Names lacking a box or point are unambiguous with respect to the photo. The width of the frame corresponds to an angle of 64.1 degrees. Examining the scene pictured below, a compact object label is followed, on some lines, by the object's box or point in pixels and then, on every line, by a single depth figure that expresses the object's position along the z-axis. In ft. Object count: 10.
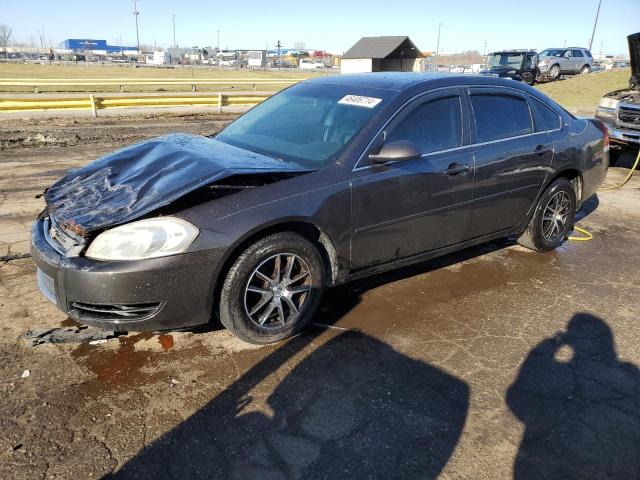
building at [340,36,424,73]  97.71
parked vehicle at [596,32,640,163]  29.25
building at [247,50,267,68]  322.34
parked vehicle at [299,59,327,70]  292.40
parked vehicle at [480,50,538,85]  89.60
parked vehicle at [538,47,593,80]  101.60
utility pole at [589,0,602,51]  135.33
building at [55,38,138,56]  412.57
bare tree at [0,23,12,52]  388.98
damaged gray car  9.57
